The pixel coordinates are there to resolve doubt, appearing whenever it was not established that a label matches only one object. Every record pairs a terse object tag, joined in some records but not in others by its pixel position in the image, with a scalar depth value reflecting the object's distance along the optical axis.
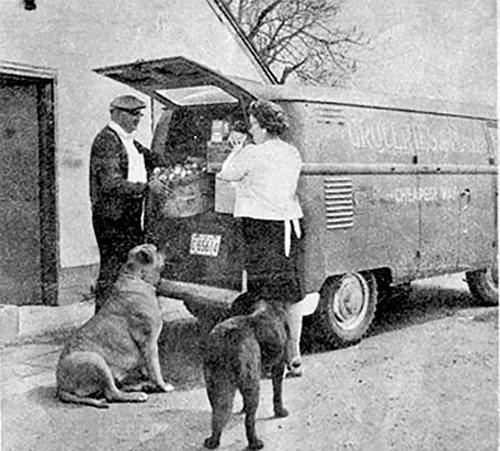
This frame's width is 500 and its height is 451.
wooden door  6.28
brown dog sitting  4.17
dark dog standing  3.67
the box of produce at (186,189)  4.74
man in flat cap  4.83
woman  4.44
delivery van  4.82
